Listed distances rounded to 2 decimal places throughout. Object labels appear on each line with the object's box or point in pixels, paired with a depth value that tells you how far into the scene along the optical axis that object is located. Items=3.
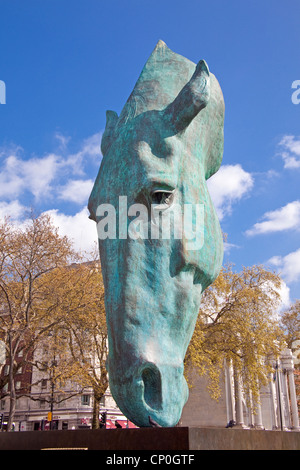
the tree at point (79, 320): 24.48
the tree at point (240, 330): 26.41
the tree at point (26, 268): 22.89
